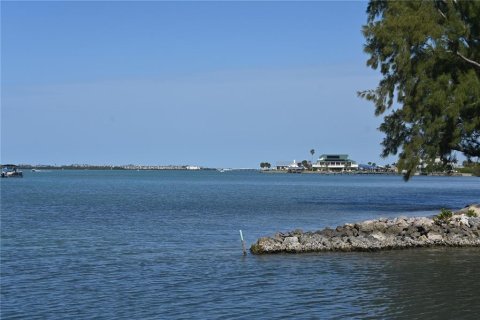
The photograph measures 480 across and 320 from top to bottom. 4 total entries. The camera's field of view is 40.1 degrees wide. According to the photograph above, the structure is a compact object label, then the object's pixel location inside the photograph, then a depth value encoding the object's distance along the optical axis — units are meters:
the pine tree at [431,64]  38.34
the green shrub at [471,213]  37.69
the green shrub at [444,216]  34.96
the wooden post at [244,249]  30.59
